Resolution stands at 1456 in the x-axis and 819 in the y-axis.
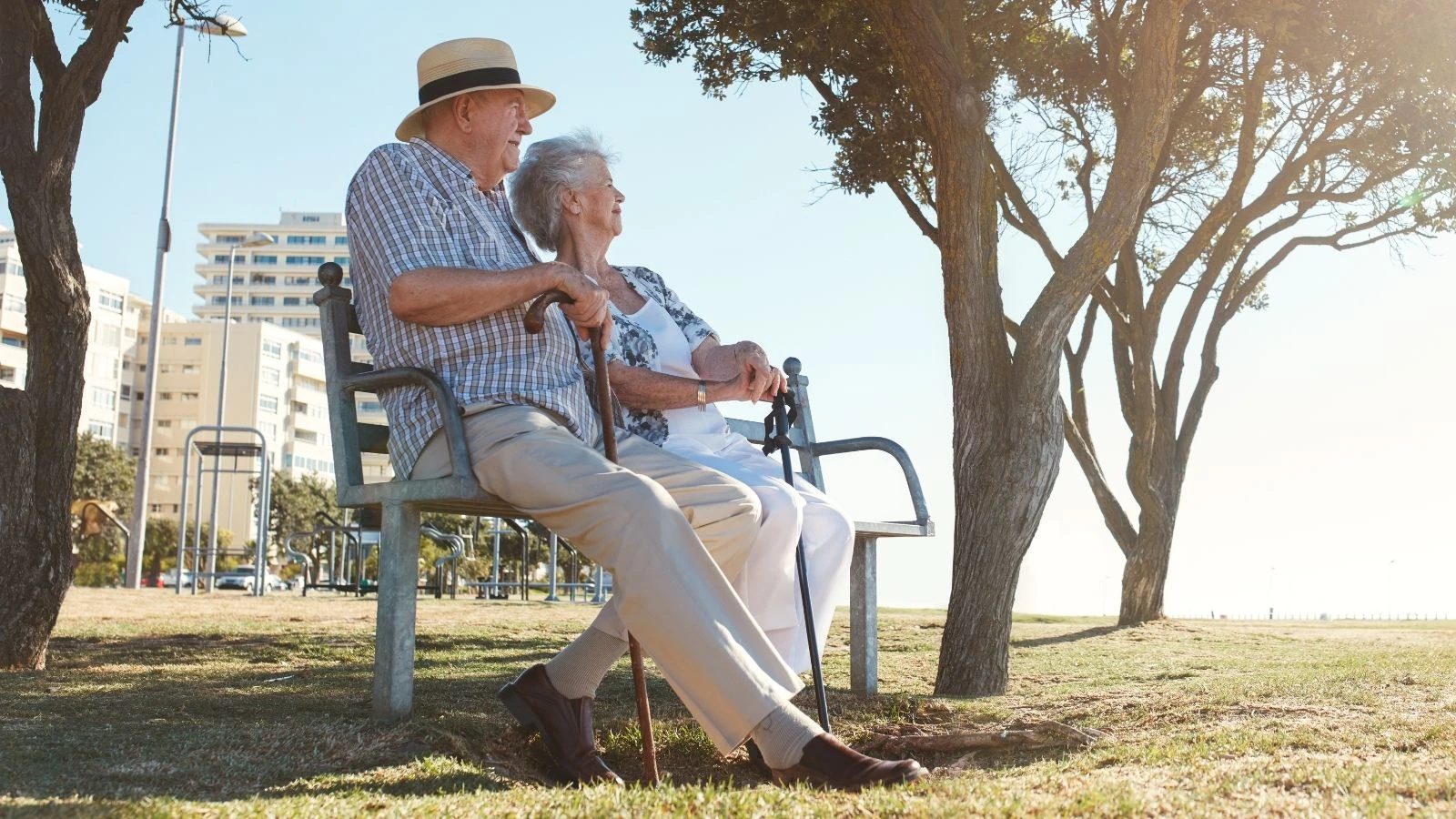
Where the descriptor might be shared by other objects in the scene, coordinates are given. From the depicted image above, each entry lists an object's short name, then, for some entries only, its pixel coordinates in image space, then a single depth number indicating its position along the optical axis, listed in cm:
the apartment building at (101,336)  8081
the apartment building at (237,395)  9638
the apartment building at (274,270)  13262
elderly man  302
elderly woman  417
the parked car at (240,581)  6231
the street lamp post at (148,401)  2373
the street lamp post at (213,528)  1953
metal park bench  354
